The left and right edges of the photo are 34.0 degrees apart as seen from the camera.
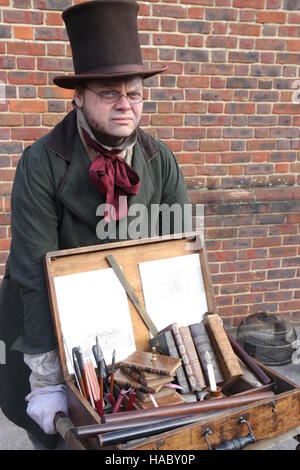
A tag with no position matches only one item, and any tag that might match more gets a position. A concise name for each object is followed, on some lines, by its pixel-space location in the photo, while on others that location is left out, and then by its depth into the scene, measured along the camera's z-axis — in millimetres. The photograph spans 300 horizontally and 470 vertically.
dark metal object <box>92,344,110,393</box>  1573
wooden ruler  1748
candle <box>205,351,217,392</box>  1578
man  1638
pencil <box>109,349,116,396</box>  1524
